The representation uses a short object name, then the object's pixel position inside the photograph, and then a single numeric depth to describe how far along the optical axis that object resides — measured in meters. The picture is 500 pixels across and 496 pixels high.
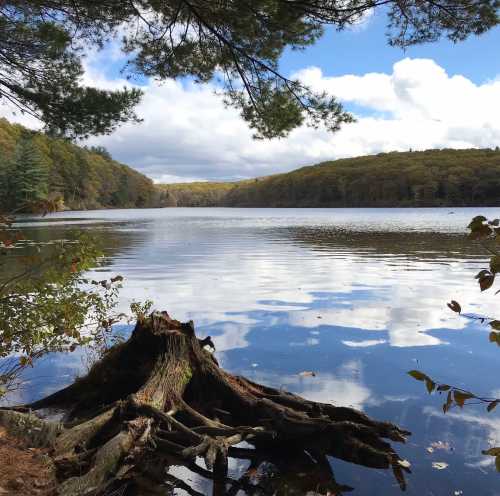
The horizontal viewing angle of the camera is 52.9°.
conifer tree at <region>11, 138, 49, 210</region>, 88.69
